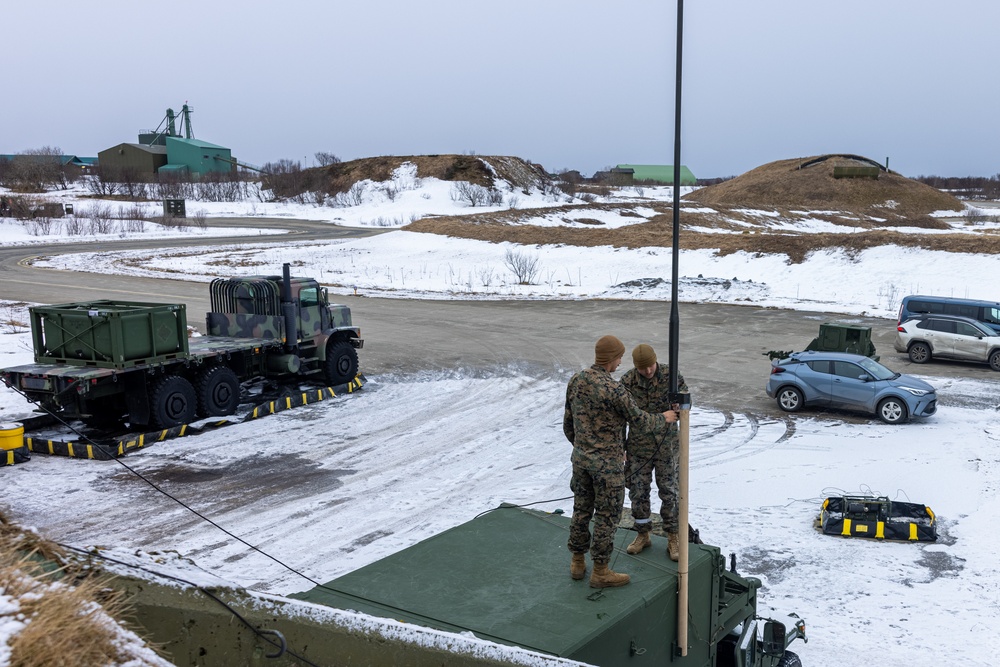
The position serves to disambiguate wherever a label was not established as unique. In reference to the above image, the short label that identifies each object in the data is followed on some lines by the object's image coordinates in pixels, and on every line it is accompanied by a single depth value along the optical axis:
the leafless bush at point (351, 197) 93.53
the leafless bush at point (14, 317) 24.75
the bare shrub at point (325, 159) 118.84
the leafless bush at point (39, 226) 61.77
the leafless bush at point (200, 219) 67.68
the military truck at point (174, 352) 14.09
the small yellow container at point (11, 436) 13.50
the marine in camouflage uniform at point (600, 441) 5.89
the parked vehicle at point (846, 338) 20.66
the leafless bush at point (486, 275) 40.16
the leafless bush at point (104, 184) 97.25
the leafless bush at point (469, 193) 89.12
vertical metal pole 5.35
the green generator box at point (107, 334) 14.09
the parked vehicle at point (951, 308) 23.19
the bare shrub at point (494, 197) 88.31
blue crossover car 16.17
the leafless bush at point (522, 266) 40.81
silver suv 21.34
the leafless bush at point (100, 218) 63.03
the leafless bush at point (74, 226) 61.78
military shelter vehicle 5.09
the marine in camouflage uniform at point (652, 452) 6.80
